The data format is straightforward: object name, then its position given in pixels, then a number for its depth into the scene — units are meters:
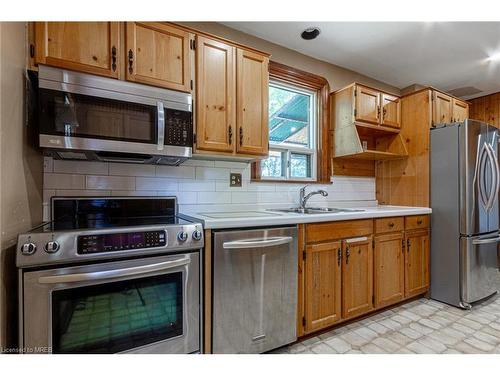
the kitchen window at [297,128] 2.57
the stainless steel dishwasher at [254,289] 1.49
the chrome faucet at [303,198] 2.46
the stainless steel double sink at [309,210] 2.42
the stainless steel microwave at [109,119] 1.31
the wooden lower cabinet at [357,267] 1.82
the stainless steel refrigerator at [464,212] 2.41
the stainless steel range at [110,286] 1.08
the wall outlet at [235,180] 2.24
